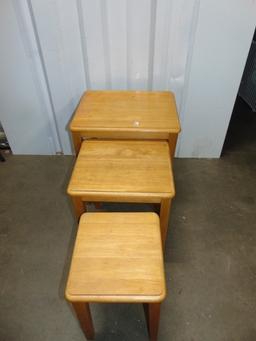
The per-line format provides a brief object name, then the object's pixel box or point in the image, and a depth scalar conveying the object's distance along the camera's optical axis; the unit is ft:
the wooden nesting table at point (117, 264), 2.57
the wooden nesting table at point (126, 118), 4.02
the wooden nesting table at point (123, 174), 3.33
